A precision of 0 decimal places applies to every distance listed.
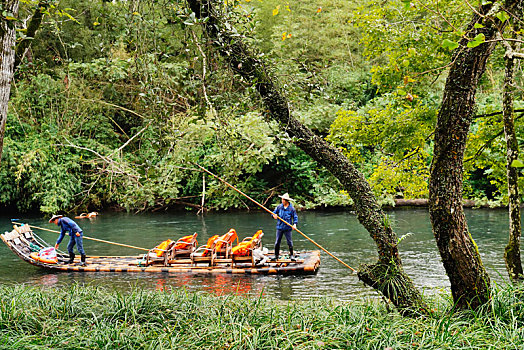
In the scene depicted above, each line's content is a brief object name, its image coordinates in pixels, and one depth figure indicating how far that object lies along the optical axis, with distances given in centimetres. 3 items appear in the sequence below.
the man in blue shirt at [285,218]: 1130
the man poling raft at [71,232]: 1192
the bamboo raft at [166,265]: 1088
